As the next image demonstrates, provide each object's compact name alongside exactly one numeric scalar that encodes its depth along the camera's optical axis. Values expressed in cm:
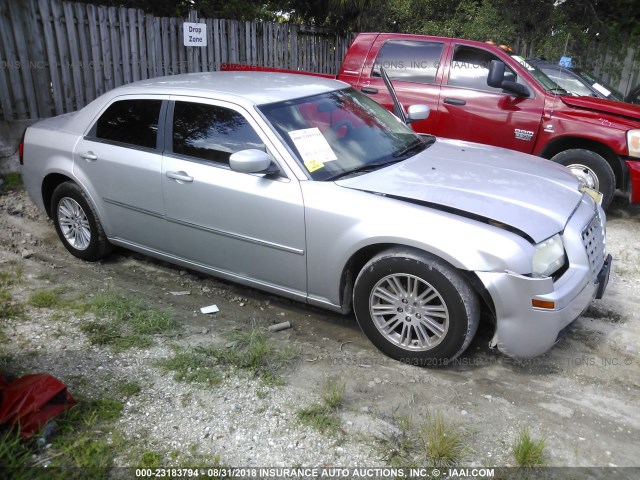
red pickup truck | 631
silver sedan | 336
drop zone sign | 918
